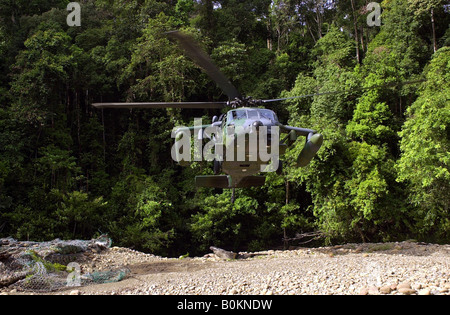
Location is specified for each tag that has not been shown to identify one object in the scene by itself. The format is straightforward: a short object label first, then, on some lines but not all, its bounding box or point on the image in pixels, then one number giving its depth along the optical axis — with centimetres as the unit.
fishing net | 717
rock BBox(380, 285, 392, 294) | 555
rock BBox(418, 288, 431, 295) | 539
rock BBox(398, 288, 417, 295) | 550
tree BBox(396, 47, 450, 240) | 1136
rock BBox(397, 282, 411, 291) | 569
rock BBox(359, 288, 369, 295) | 559
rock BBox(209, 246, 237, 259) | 1168
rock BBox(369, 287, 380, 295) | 559
